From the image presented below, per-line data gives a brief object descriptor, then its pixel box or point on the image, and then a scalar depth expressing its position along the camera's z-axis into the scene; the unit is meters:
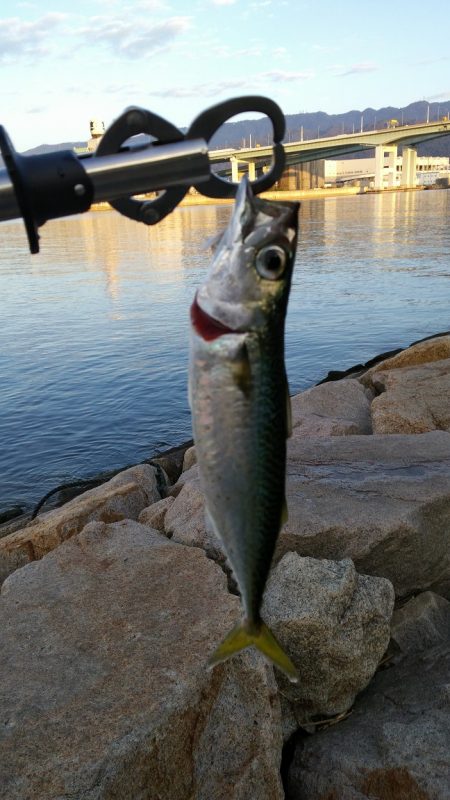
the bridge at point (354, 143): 96.60
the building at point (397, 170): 174.94
